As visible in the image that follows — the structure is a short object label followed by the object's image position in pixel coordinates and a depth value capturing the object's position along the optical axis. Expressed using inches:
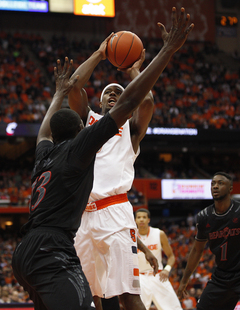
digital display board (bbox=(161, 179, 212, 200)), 757.9
